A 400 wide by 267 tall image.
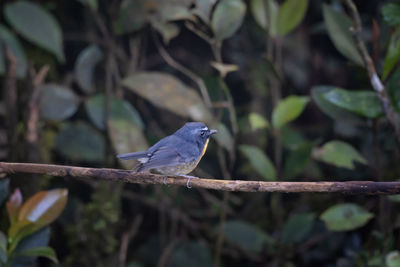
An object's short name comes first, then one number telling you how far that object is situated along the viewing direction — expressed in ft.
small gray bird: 13.56
